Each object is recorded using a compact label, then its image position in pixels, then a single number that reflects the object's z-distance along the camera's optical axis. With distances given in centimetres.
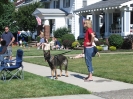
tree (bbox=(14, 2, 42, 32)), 4734
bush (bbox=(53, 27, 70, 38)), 3962
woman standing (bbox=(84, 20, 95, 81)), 1150
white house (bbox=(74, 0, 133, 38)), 3008
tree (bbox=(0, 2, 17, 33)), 4971
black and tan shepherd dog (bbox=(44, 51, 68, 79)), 1171
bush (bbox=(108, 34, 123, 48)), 2905
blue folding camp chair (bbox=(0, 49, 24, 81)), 1154
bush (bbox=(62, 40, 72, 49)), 3422
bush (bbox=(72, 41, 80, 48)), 3224
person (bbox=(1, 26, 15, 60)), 1623
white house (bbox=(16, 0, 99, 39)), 3978
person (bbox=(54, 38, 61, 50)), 3182
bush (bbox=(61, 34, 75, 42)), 3538
